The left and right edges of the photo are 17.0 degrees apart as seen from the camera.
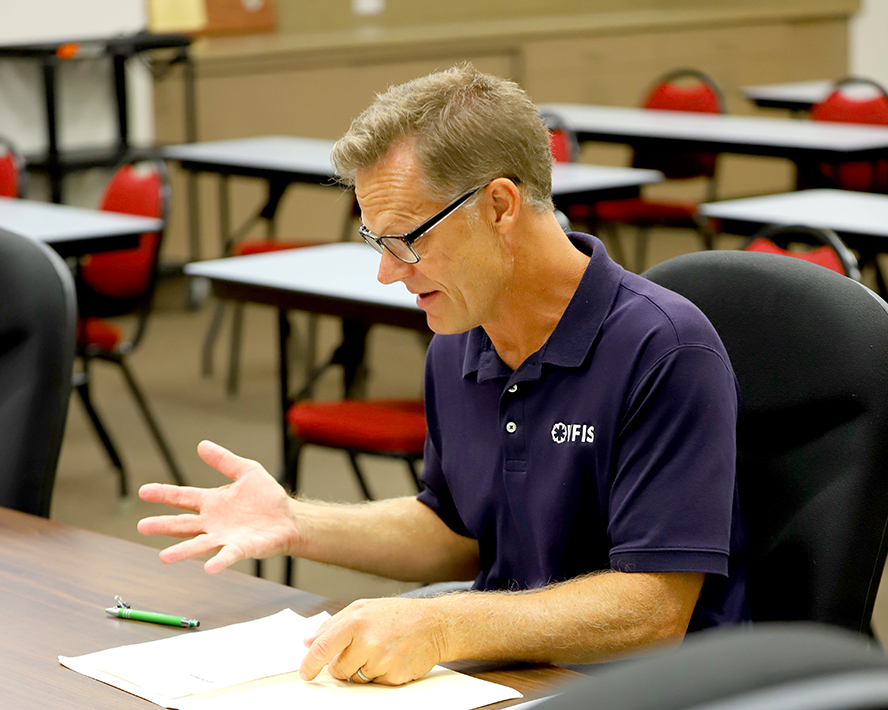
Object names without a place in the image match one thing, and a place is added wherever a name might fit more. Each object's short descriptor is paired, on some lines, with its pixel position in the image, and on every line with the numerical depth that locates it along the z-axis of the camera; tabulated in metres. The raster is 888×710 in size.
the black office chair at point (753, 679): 1.39
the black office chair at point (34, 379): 3.64
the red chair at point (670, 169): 9.84
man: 3.15
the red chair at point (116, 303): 6.77
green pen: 3.17
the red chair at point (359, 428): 4.92
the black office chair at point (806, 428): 3.26
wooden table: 3.03
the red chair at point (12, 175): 8.06
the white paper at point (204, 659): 3.03
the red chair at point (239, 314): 8.13
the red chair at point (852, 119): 9.54
